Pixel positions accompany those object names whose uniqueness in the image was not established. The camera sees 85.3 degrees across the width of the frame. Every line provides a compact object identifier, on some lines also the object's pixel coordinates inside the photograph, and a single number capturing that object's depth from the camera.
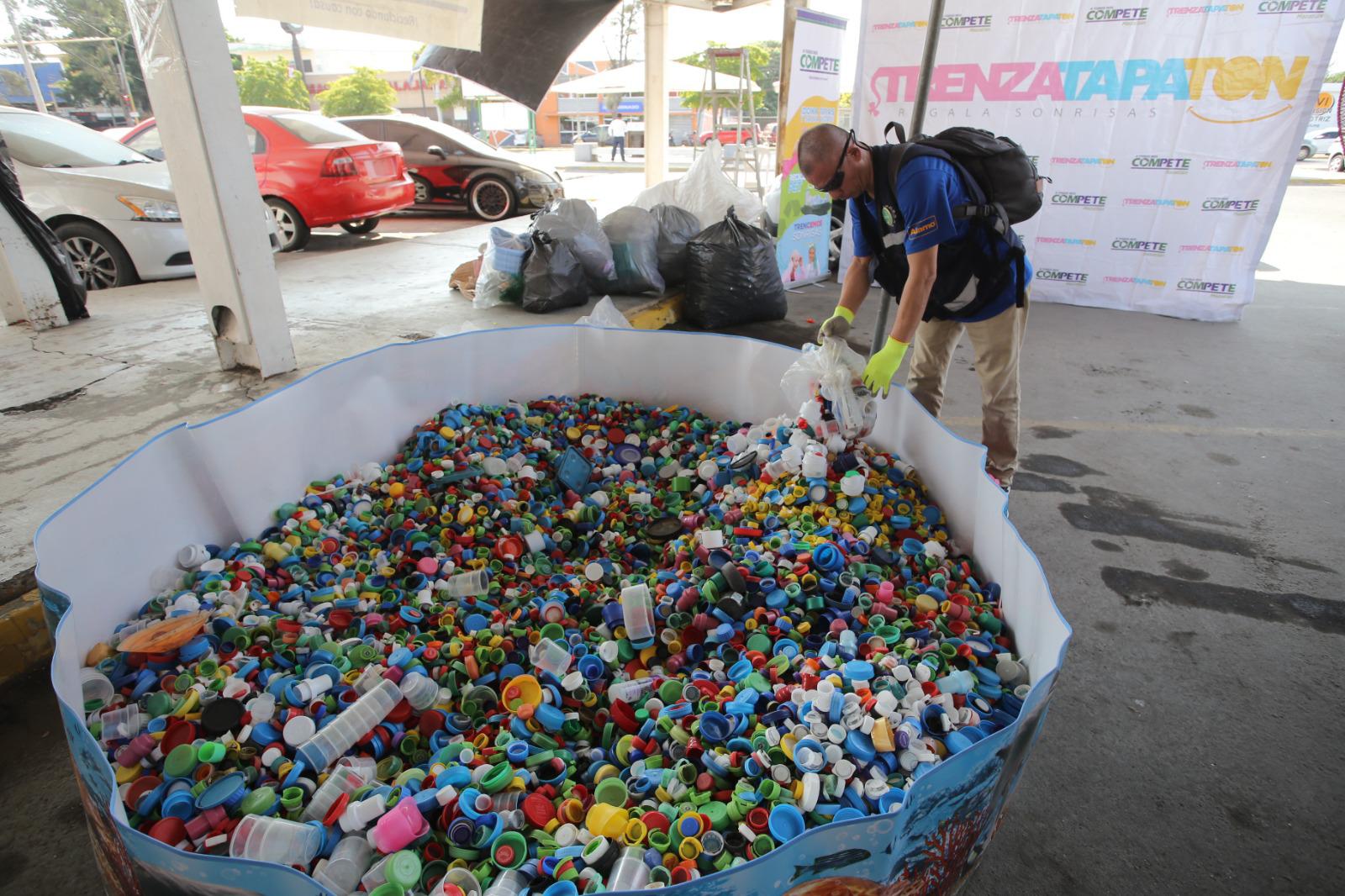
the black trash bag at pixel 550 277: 4.90
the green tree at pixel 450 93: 32.38
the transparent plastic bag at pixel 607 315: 4.10
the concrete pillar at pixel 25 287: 4.23
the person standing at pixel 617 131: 26.19
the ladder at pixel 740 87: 9.33
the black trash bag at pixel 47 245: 4.07
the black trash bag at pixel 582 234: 5.14
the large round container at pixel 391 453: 1.15
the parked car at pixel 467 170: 9.85
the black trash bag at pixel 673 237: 5.53
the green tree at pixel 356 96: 27.45
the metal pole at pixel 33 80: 14.52
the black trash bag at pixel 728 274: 5.15
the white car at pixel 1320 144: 20.11
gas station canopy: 12.85
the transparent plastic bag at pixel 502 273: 5.01
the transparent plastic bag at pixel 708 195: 6.02
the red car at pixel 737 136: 9.79
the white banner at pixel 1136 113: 5.57
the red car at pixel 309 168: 7.11
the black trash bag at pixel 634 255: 5.31
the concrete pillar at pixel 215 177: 2.99
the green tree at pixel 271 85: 26.64
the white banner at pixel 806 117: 6.30
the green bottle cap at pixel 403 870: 1.38
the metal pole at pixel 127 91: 11.97
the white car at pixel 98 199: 5.20
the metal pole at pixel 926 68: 2.96
